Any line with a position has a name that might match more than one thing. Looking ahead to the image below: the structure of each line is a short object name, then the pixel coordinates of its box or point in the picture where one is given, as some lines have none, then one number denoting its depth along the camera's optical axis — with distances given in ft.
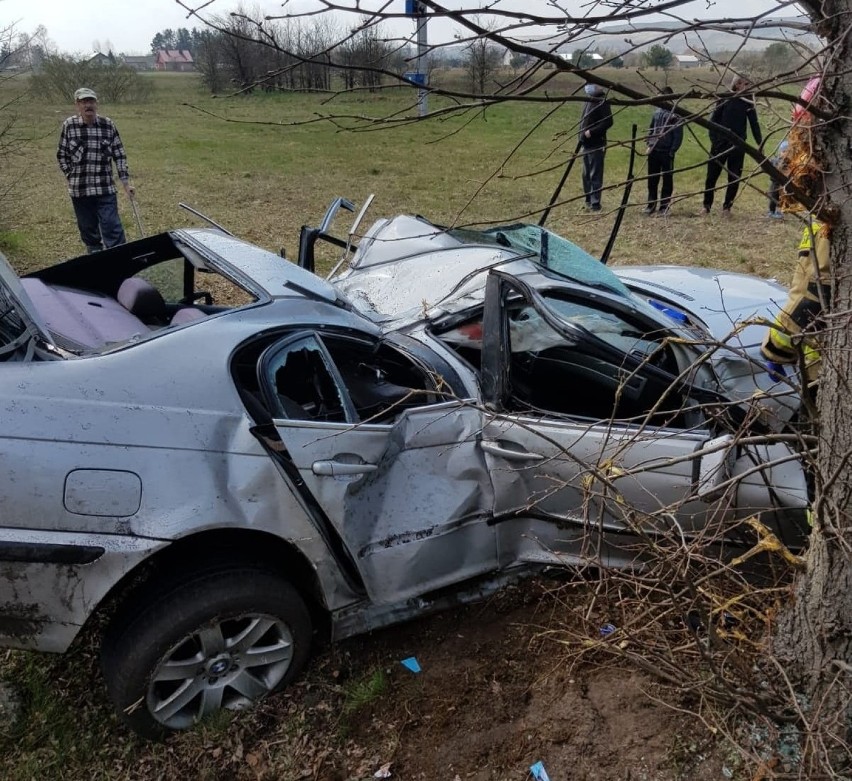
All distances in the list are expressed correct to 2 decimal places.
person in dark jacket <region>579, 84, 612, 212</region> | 32.48
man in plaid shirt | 23.50
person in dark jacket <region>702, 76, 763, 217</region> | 27.28
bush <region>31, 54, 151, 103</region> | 80.48
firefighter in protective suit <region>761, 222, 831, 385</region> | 8.98
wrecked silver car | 6.98
